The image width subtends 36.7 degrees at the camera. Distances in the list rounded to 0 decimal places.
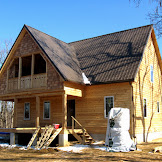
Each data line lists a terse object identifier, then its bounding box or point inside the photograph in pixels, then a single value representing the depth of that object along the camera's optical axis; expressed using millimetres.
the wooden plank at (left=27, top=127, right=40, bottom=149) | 14740
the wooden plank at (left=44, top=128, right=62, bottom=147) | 14106
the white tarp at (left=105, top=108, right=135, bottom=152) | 12585
